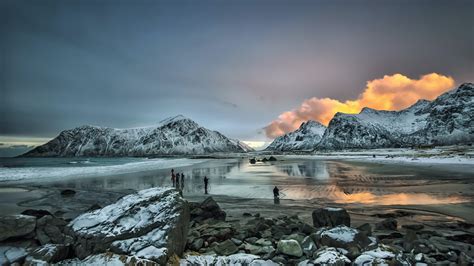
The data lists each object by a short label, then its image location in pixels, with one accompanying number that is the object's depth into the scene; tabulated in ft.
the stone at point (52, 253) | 21.88
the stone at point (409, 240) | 26.19
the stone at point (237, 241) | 27.86
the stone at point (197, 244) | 26.74
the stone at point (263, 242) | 27.53
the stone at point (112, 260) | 21.33
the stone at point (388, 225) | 36.40
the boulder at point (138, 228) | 22.63
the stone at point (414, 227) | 37.20
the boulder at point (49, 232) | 24.21
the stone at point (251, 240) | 28.55
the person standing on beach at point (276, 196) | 61.10
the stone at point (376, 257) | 22.02
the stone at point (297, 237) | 27.15
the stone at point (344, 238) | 24.48
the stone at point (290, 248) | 24.93
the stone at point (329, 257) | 22.25
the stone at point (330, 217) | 34.35
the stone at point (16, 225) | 23.16
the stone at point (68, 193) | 73.31
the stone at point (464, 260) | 22.72
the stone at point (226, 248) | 25.91
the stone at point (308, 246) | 24.95
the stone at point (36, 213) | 40.16
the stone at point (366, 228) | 30.62
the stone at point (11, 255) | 21.35
